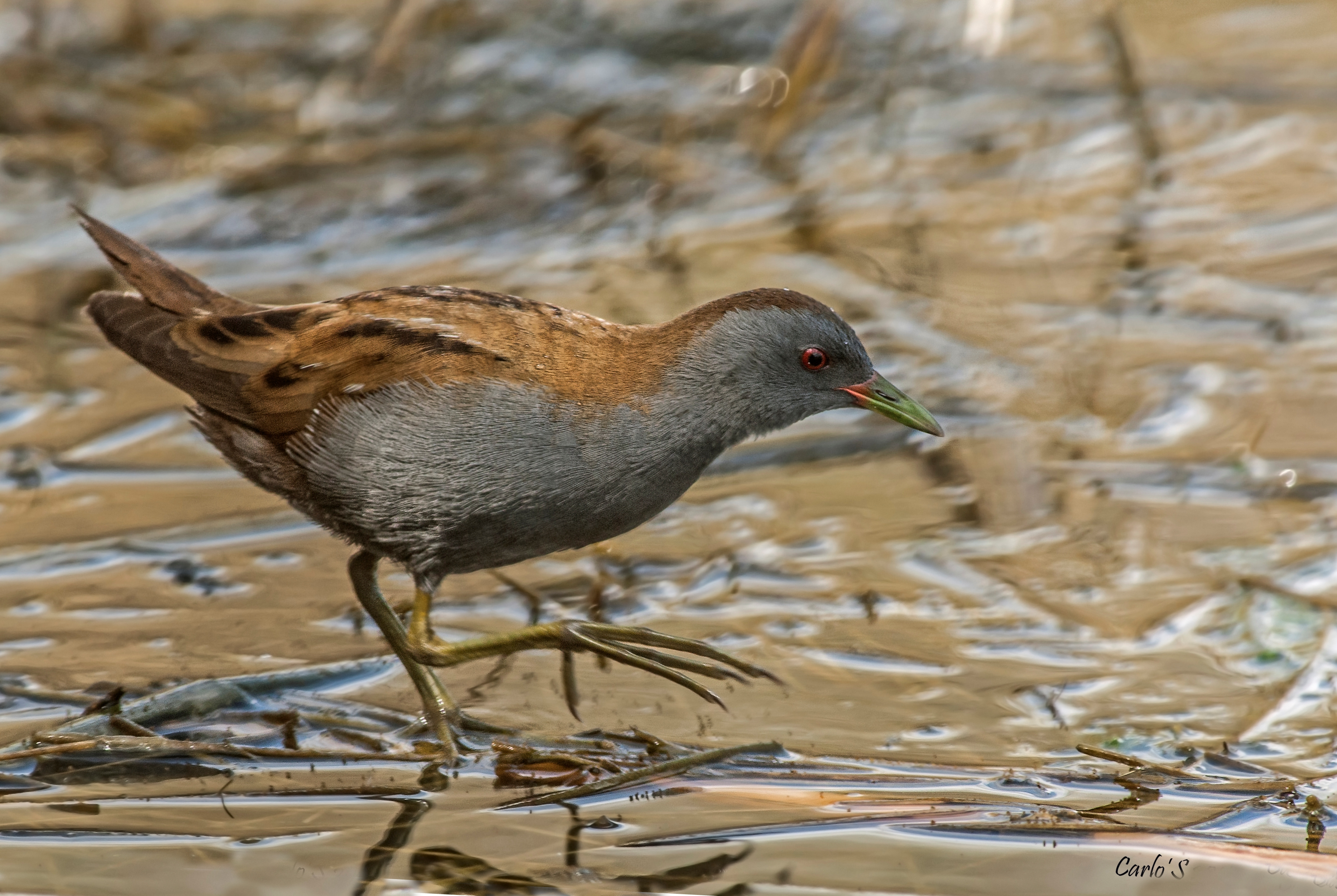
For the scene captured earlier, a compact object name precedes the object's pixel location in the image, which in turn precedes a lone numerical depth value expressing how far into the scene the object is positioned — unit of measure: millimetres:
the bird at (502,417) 6742
